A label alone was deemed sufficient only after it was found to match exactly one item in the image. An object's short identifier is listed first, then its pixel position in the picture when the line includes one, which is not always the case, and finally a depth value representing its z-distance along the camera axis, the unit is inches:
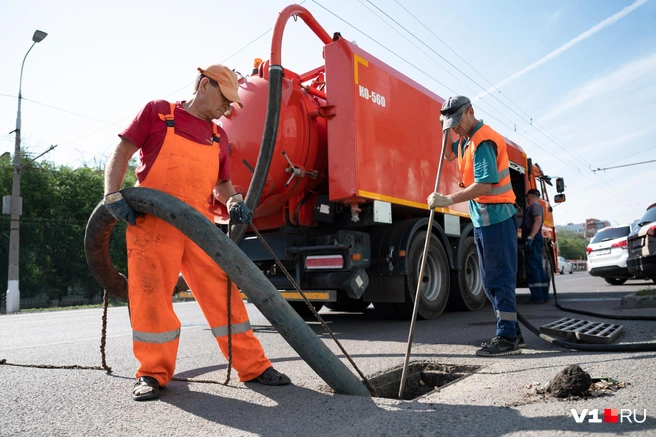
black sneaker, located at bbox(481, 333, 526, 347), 139.1
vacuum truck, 189.0
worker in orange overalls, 104.3
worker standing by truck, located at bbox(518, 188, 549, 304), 296.2
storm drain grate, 135.8
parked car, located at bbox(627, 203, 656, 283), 274.7
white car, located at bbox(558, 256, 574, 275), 1161.9
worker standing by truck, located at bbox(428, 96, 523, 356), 137.2
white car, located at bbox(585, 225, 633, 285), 459.2
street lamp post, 557.6
